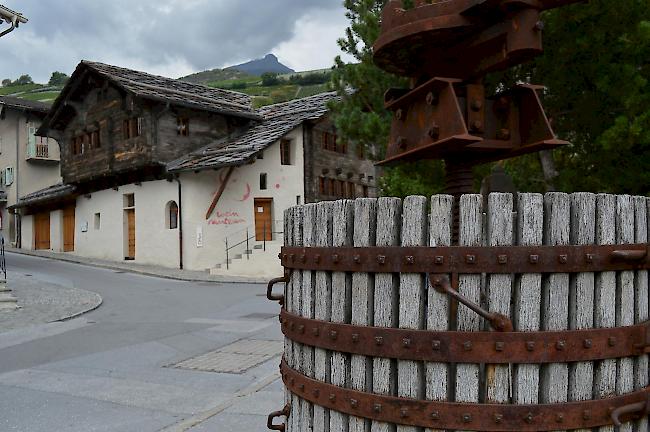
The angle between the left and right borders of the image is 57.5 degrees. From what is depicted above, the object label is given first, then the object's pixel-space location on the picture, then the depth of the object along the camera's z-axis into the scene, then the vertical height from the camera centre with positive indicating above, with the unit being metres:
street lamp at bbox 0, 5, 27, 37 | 19.45 +6.80
